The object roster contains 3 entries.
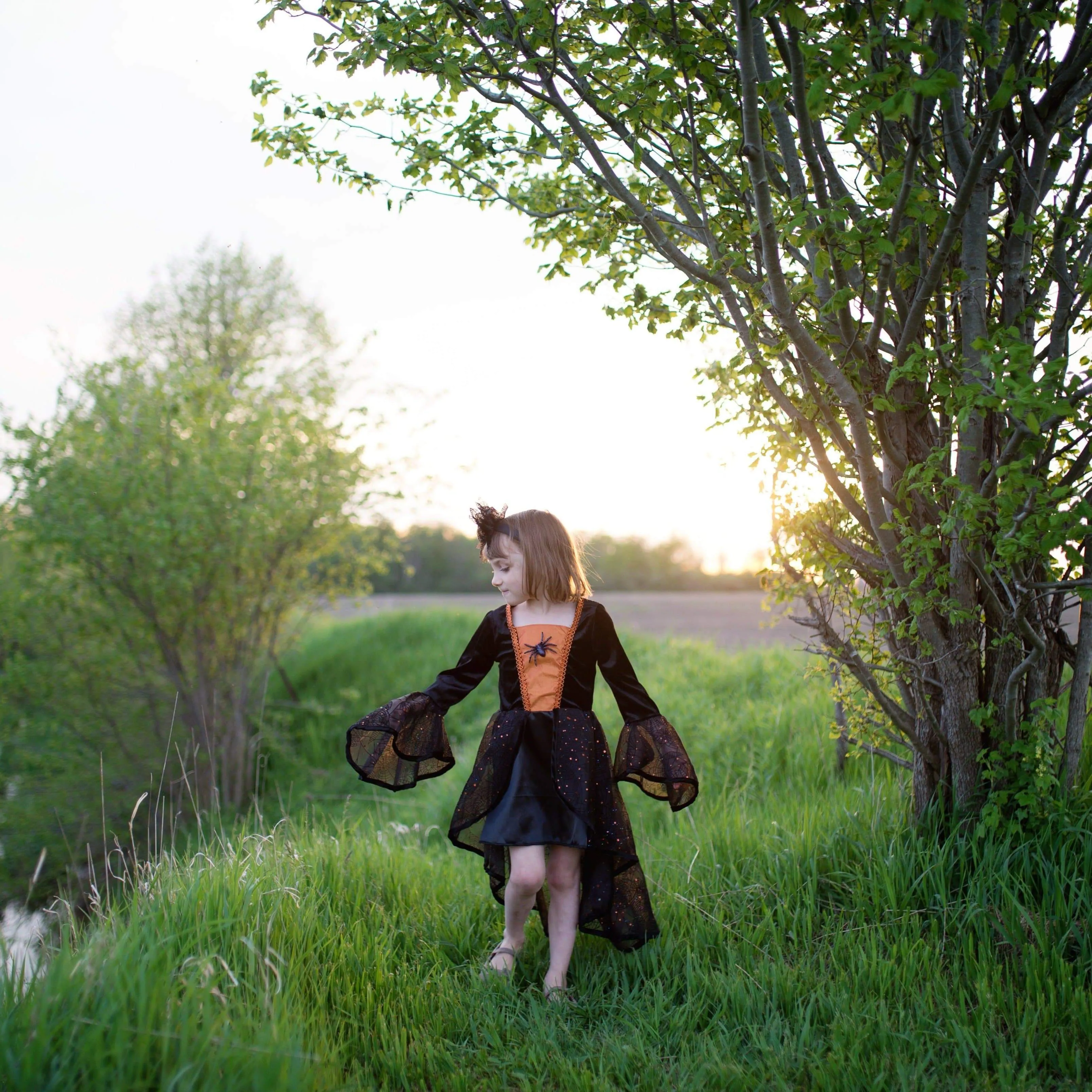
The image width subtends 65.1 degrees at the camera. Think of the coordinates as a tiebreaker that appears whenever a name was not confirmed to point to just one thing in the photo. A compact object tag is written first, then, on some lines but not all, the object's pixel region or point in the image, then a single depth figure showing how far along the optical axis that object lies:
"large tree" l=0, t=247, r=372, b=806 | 7.63
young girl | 2.84
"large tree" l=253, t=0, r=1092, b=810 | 2.43
